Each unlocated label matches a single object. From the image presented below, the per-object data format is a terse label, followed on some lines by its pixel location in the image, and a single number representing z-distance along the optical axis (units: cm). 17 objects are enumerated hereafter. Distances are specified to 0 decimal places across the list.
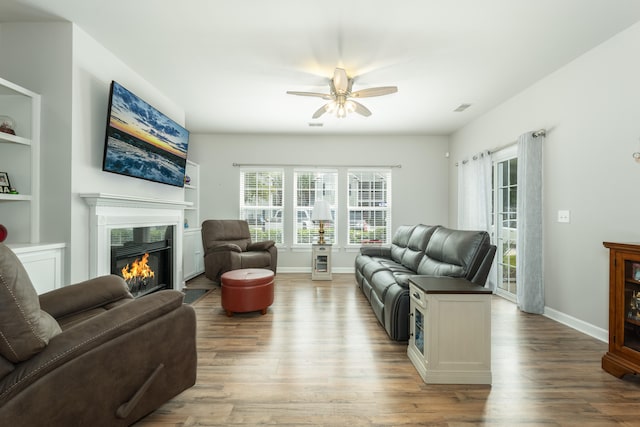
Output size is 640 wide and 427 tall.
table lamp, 516
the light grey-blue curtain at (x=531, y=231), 332
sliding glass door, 392
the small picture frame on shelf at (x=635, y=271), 194
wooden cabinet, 195
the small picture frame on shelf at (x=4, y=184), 224
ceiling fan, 288
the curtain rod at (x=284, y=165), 561
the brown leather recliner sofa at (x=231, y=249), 443
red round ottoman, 316
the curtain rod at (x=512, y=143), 332
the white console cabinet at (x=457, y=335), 192
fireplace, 262
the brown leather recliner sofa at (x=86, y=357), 106
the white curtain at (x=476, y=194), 424
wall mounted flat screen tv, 275
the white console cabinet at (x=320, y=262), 511
